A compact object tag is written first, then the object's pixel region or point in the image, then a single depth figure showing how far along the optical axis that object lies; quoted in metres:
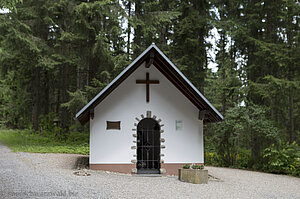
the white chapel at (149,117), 10.88
